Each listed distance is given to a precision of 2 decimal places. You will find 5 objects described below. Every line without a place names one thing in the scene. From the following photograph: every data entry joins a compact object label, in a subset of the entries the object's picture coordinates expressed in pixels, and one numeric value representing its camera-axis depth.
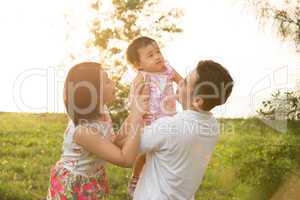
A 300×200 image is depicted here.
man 2.31
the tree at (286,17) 4.88
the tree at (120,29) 7.24
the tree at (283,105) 4.94
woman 2.38
